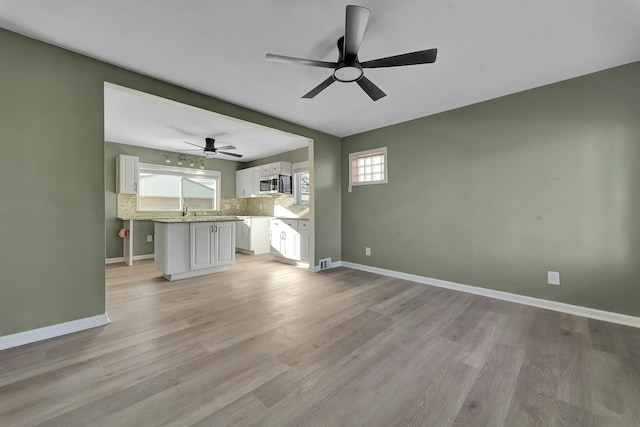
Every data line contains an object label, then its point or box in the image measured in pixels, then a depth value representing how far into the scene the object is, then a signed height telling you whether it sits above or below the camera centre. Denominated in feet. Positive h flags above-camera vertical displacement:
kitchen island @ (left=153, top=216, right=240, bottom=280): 12.36 -1.65
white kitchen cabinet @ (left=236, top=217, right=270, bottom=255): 19.93 -1.75
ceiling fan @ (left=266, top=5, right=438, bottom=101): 5.30 +3.86
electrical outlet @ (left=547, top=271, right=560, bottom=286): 9.00 -2.33
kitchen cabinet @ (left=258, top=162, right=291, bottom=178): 19.66 +3.48
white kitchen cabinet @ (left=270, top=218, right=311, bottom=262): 15.43 -1.66
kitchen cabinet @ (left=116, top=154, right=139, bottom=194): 16.85 +2.63
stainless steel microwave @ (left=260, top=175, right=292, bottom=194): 19.21 +2.20
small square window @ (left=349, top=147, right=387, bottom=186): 13.99 +2.66
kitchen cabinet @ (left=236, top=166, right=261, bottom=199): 21.52 +2.69
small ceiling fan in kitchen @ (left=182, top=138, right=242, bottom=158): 15.76 +4.12
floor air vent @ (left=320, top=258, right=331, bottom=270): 14.79 -2.96
